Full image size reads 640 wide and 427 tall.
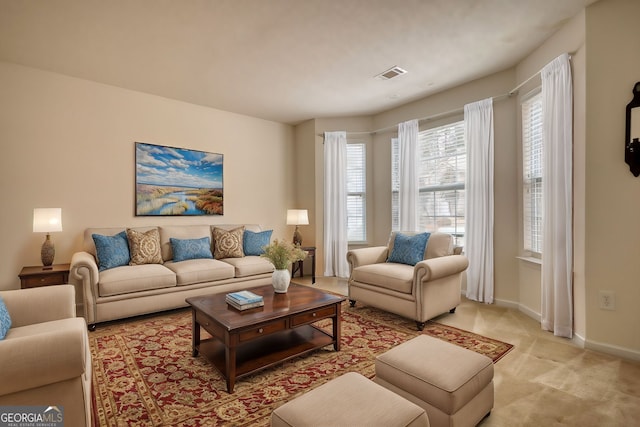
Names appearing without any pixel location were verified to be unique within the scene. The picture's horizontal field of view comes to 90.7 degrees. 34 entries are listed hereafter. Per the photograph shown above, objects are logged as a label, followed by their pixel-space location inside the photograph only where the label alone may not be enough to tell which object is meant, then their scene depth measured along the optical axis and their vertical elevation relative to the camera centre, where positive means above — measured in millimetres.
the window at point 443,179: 4344 +460
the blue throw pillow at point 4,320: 1702 -605
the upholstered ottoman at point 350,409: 1188 -780
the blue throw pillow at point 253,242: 4691 -444
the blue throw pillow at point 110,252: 3525 -441
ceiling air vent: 3691 +1661
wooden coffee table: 2096 -831
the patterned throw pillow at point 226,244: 4465 -450
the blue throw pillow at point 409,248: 3701 -448
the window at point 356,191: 5543 +358
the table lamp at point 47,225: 3254 -118
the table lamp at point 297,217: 5266 -86
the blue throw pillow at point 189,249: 4086 -479
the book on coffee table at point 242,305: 2361 -704
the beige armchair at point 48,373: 1311 -683
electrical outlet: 2566 -741
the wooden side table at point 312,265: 5117 -904
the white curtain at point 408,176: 4688 +529
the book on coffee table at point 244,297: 2391 -666
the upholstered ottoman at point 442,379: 1509 -850
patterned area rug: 1836 -1162
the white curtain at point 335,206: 5402 +95
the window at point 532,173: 3436 +421
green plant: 2734 -365
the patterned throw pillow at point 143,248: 3760 -422
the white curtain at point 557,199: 2832 +102
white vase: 2784 -607
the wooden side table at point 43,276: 3133 -635
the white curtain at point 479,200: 3898 +137
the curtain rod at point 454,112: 3359 +1367
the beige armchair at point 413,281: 3100 -746
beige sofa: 3133 -746
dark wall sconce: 2434 +587
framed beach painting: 4312 +456
